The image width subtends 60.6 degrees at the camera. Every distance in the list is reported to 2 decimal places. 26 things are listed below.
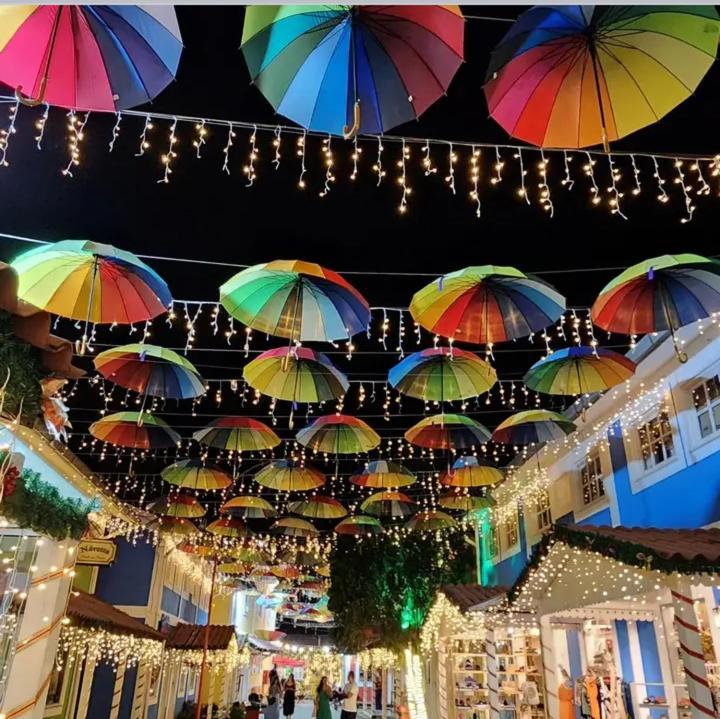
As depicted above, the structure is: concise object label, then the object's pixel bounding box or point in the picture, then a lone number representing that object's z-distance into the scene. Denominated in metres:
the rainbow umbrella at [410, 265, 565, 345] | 6.73
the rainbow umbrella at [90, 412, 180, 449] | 10.38
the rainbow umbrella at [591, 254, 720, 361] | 6.57
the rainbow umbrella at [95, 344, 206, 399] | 8.23
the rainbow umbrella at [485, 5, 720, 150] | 3.86
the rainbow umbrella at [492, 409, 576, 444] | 10.91
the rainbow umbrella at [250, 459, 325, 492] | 12.99
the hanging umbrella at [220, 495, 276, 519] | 15.74
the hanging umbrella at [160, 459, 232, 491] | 12.95
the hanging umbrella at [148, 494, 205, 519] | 15.17
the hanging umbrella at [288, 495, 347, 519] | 16.17
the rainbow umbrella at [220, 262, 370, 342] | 6.66
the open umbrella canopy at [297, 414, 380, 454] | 10.65
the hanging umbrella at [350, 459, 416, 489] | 13.19
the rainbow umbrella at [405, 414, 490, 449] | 10.53
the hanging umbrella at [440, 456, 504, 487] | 13.66
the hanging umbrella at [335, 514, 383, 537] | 17.88
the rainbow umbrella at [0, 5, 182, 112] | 3.88
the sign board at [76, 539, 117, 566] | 11.61
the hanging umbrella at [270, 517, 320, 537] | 18.42
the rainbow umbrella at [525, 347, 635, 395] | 8.59
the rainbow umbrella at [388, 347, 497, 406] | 8.45
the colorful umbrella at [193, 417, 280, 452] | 11.02
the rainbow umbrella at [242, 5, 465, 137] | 3.83
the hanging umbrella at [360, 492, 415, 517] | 15.35
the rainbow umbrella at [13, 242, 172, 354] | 6.35
